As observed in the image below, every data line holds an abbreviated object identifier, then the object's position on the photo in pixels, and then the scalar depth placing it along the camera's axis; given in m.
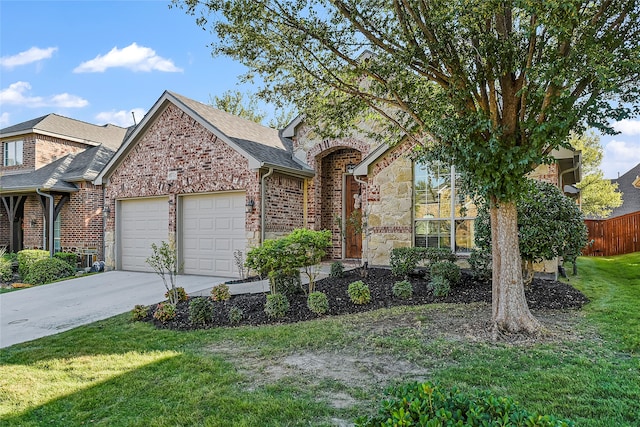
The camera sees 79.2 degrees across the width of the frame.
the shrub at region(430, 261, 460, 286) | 7.85
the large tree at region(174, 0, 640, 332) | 4.51
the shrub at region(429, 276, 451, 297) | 7.20
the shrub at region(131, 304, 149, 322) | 6.74
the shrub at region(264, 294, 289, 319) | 6.41
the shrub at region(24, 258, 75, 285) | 11.52
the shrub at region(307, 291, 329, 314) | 6.51
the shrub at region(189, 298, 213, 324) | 6.32
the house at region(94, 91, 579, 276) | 9.77
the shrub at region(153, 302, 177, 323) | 6.54
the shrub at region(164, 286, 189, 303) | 7.50
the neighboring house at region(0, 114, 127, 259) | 14.48
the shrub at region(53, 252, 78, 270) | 13.23
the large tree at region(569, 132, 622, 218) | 25.28
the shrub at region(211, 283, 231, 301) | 7.64
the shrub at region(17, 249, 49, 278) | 12.48
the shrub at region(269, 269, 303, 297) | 7.44
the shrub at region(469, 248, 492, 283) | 8.02
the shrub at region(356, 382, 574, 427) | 1.75
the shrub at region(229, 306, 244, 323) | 6.34
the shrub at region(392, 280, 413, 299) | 7.16
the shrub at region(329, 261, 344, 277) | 9.35
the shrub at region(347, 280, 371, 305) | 6.90
